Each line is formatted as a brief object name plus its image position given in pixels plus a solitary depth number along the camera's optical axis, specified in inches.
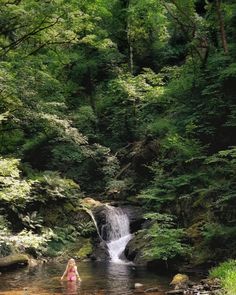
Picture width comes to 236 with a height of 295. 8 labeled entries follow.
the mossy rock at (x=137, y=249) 742.2
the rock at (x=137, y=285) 564.7
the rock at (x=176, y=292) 500.4
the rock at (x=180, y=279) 556.2
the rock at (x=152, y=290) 533.4
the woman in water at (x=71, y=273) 616.4
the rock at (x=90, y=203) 999.9
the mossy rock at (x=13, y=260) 718.4
